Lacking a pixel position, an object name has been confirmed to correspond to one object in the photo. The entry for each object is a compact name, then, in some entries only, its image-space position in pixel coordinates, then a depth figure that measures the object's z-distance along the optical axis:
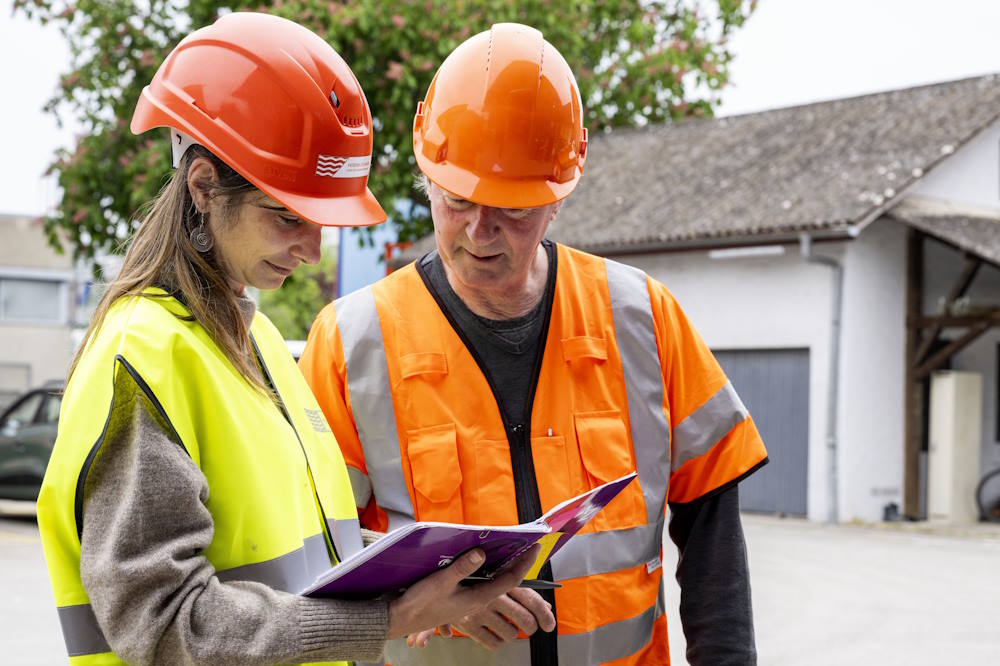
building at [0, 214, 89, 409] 37.62
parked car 14.45
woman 1.63
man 2.46
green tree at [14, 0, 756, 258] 17.39
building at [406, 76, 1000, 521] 17.62
